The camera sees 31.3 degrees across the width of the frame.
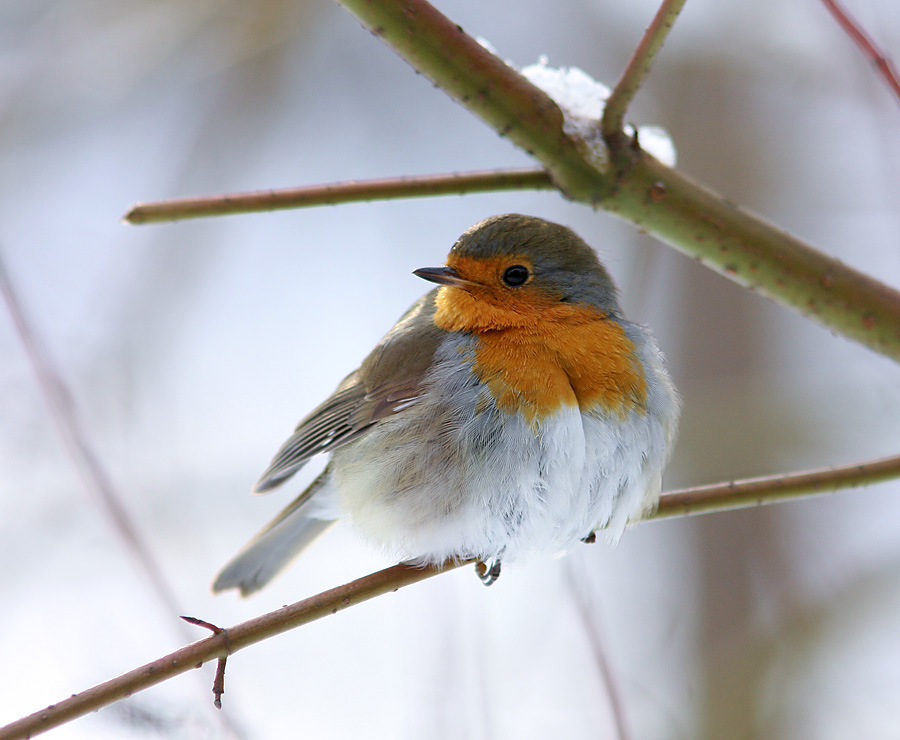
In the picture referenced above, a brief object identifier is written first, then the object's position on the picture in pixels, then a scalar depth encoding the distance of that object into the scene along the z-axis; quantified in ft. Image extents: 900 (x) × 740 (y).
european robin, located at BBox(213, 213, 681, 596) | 16.90
